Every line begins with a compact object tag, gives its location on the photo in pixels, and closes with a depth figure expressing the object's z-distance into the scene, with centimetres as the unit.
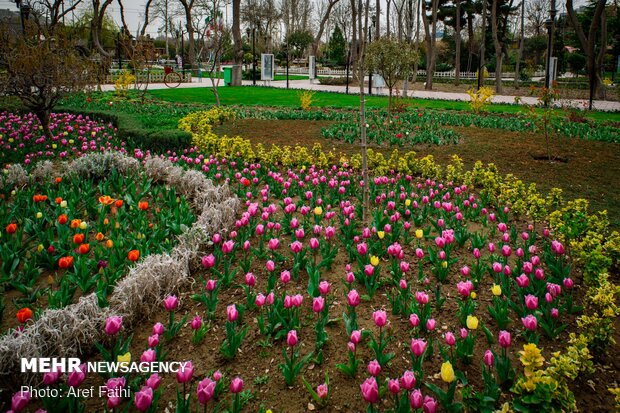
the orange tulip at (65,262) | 287
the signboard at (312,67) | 3449
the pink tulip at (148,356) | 195
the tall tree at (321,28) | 3357
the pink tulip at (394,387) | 185
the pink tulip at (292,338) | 211
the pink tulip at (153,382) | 183
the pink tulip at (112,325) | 209
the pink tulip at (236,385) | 186
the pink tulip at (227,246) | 323
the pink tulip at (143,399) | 166
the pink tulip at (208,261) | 302
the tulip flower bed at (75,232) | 302
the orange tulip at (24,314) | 216
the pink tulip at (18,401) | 170
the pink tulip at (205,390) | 169
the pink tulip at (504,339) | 208
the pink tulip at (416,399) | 177
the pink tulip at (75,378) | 180
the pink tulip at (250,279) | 276
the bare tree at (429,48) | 2789
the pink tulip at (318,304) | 236
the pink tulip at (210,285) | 273
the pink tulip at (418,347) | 204
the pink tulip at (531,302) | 240
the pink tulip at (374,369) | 188
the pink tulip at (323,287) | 253
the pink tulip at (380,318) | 219
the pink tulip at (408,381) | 182
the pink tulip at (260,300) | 249
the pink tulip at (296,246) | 317
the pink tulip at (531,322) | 225
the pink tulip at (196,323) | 235
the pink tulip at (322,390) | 202
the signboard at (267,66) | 3025
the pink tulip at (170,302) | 238
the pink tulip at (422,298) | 250
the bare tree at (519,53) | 3146
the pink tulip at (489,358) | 204
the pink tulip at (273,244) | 329
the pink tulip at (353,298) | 245
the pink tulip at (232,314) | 228
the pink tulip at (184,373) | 185
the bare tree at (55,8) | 2797
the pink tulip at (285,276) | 278
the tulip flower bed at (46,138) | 702
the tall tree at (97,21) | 2671
